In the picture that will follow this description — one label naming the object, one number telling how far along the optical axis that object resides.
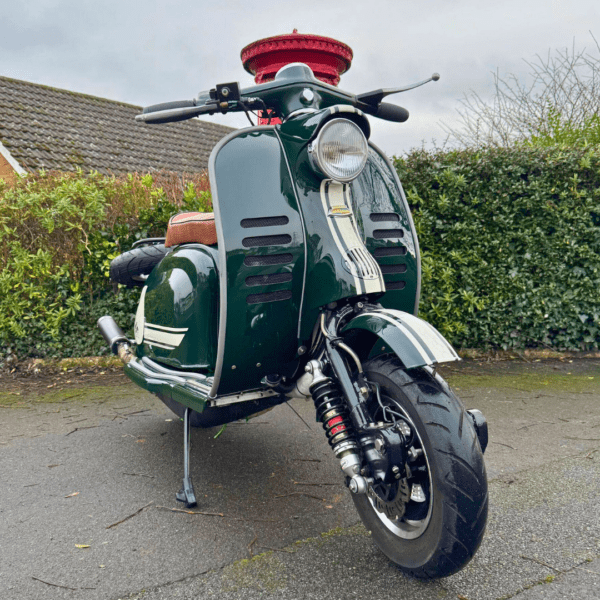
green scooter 1.79
